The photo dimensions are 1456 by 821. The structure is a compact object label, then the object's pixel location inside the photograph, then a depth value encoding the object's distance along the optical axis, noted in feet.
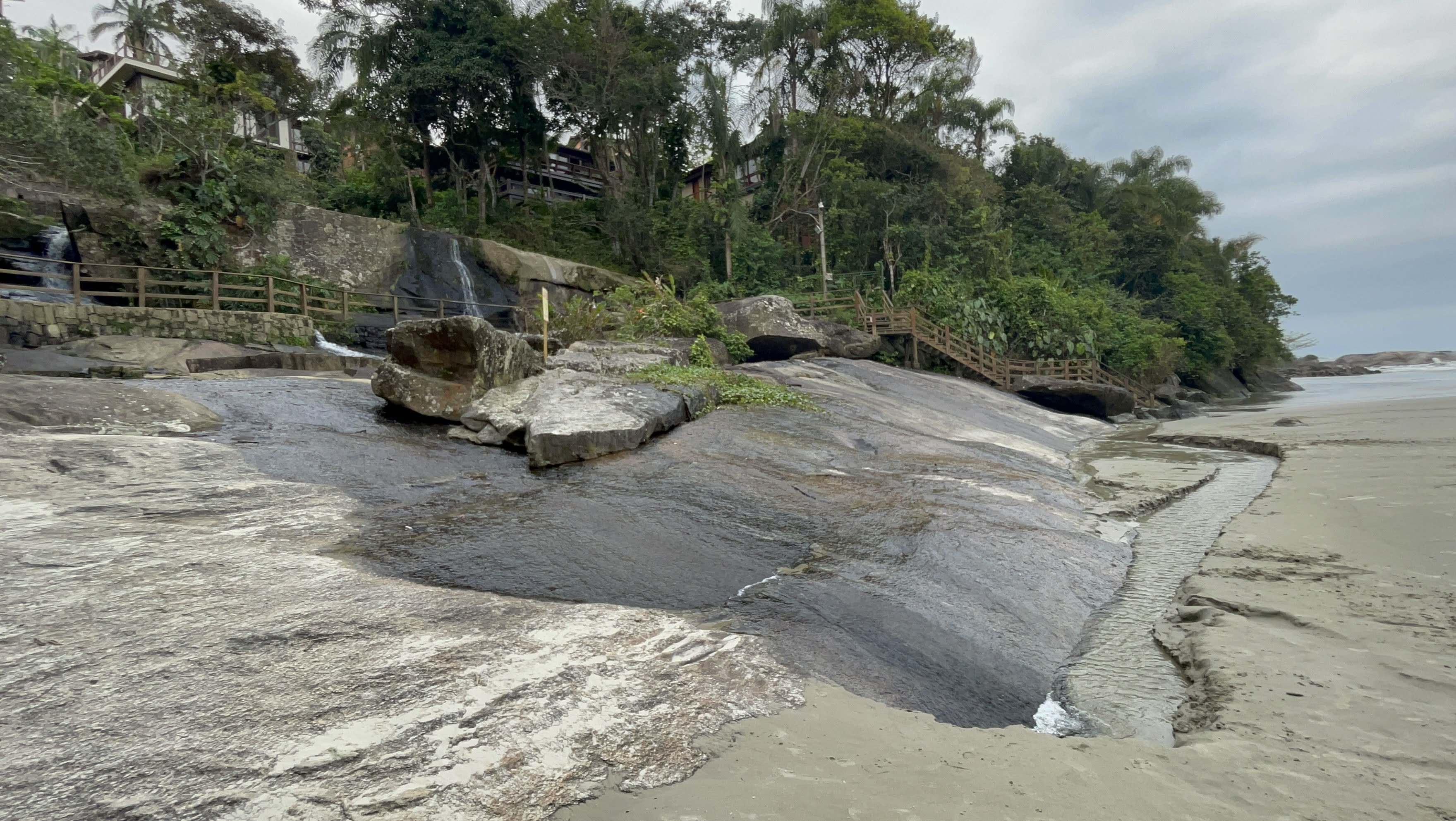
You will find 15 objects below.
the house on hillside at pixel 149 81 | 105.19
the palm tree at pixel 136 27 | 127.24
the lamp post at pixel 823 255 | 97.60
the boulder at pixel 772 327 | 73.41
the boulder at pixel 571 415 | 25.29
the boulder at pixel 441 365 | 31.12
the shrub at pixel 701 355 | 47.93
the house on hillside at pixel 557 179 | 121.90
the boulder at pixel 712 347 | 46.65
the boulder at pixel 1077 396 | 79.56
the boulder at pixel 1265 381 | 139.74
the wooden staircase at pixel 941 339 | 86.53
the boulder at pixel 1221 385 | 122.01
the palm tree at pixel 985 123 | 132.98
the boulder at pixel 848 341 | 79.20
